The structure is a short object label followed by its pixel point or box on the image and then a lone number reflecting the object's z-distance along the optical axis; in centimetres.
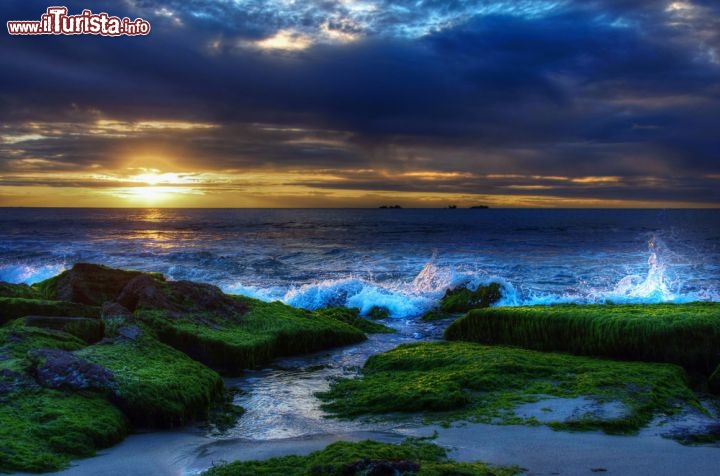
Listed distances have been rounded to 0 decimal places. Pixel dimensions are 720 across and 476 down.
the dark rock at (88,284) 1035
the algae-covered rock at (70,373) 604
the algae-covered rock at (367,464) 419
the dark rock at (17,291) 981
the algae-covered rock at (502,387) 609
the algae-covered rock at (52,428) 469
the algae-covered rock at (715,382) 702
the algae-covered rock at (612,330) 801
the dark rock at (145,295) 944
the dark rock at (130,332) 767
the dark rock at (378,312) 1438
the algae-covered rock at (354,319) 1197
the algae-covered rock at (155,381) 598
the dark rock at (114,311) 836
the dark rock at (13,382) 577
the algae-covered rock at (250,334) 856
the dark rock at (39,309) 881
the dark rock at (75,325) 805
